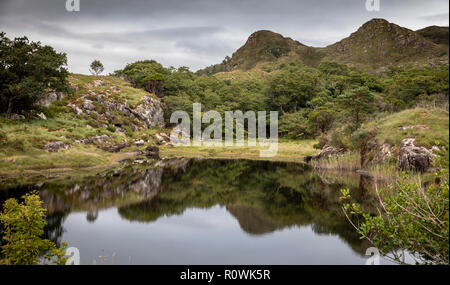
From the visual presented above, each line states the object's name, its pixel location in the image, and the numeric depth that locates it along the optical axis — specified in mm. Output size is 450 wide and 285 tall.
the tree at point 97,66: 100956
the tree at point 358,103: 46031
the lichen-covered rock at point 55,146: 36750
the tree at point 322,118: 67875
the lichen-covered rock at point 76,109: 62656
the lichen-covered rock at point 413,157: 26281
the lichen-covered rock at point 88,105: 65500
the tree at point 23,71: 43656
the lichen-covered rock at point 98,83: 79775
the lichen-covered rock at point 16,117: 43719
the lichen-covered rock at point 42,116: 49231
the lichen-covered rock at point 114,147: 49362
